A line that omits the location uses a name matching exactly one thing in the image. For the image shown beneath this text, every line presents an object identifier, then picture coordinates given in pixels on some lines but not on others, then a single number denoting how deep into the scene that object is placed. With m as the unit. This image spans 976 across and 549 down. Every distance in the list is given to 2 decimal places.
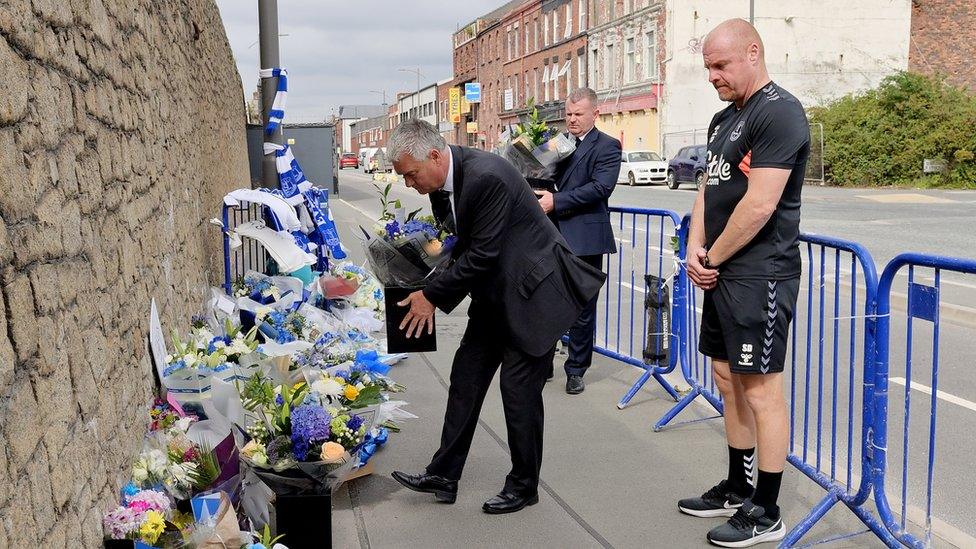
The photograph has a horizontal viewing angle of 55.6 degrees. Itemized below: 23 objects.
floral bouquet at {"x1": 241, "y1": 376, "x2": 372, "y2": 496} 3.73
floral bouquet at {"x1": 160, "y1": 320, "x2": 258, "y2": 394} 4.42
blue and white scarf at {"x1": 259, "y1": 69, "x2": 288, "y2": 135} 9.56
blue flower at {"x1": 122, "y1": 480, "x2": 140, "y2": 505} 3.38
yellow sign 82.00
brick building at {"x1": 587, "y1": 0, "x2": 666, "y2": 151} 43.97
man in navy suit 6.24
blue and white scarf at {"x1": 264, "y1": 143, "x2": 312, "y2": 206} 8.63
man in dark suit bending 4.14
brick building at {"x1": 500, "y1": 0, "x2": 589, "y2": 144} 55.19
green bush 29.59
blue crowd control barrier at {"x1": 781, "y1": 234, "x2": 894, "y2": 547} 3.85
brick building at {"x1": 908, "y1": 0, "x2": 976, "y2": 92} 40.59
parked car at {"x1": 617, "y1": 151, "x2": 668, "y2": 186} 37.44
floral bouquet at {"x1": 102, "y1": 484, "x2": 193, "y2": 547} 3.12
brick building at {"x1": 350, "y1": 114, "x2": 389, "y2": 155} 120.56
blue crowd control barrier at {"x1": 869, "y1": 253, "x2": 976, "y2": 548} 3.61
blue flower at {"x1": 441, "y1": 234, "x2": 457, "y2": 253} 4.57
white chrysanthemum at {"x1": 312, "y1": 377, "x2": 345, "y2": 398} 4.14
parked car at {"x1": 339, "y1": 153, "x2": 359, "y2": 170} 87.79
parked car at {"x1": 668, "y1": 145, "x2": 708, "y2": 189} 33.00
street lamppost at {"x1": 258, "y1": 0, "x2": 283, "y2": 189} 9.74
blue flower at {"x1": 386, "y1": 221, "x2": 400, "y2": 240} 4.78
